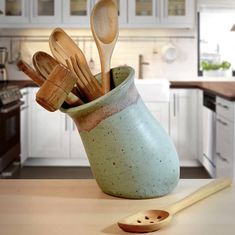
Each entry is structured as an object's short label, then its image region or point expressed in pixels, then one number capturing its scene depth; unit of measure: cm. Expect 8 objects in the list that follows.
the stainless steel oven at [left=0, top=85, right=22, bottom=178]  374
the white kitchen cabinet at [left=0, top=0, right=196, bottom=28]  514
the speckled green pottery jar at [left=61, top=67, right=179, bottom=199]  84
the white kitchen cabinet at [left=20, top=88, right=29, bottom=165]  468
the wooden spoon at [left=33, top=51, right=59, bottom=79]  84
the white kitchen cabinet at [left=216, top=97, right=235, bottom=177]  334
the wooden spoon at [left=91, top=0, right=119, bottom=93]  85
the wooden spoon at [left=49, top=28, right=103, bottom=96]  86
